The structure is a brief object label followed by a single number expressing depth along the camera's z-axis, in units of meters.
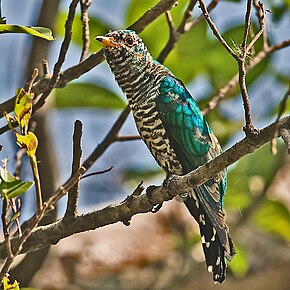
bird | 5.75
